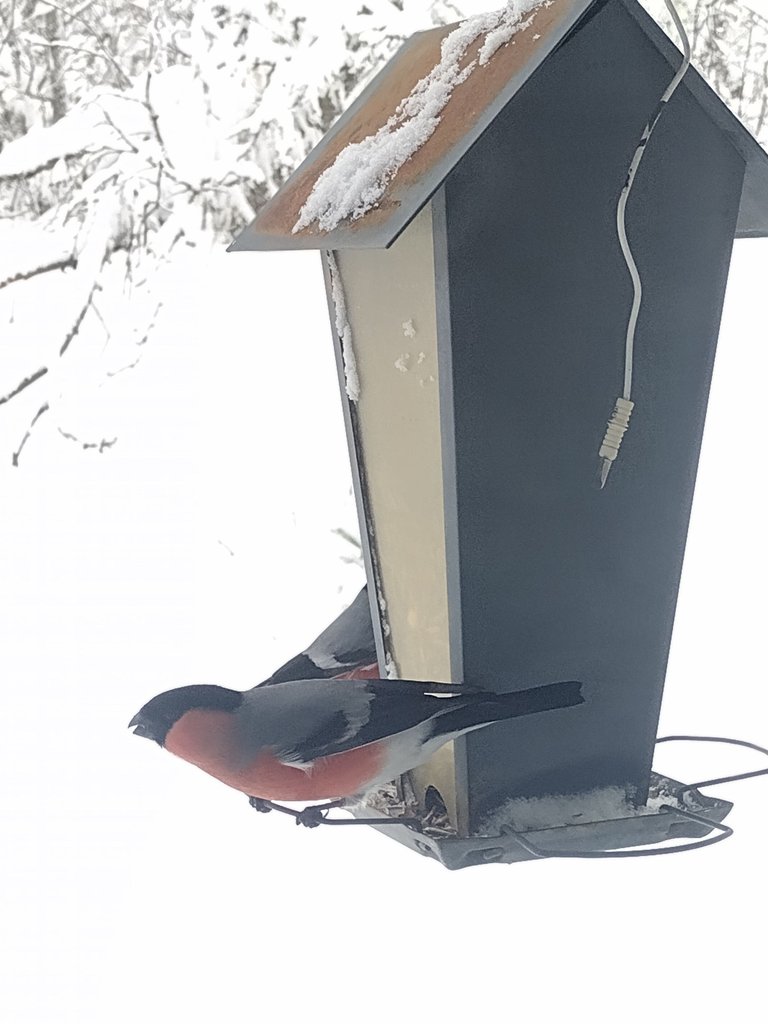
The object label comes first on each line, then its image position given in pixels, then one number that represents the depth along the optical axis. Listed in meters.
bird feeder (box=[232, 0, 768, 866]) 0.78
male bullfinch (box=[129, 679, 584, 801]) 0.82
